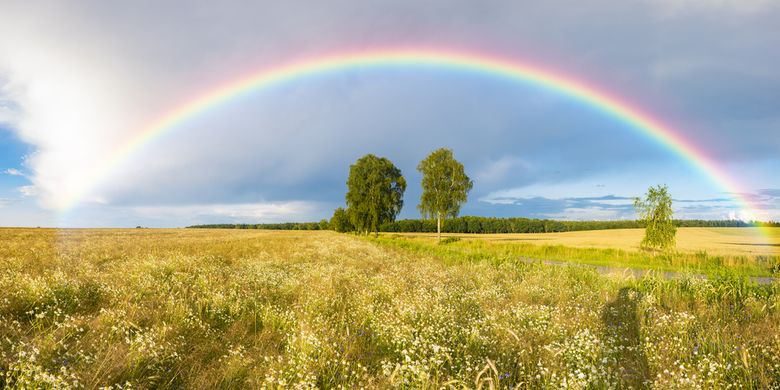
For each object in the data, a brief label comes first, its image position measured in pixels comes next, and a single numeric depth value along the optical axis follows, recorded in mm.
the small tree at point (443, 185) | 48938
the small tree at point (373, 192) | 62031
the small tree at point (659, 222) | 28594
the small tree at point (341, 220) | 98825
